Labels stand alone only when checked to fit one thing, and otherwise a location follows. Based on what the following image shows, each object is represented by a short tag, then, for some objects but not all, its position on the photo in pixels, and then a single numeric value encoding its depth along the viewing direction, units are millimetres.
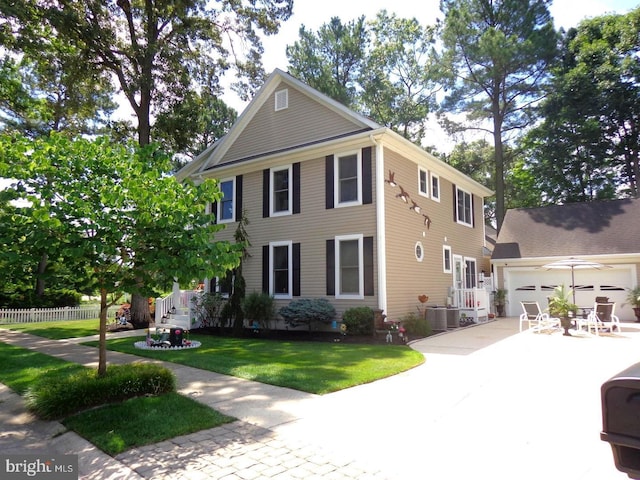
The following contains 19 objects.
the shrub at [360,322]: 11220
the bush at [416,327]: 11852
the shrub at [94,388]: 4895
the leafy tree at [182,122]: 17391
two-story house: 12172
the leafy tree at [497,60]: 25031
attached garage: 15875
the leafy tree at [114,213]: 4738
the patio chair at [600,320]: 11383
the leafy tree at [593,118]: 25797
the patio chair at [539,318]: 11844
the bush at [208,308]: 14508
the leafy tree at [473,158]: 30781
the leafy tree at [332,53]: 28530
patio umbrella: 12906
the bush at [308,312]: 11797
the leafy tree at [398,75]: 29406
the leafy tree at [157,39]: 13922
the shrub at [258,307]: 13133
